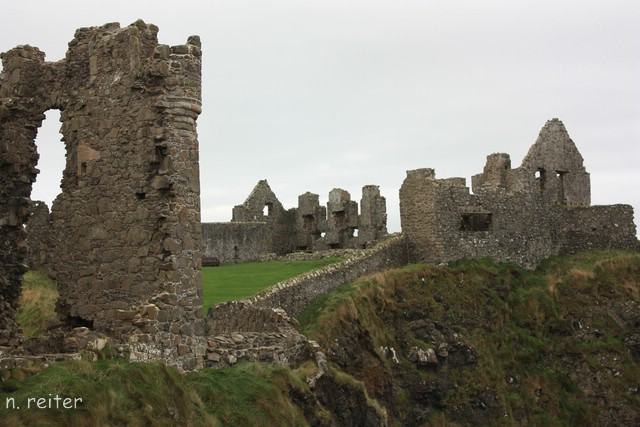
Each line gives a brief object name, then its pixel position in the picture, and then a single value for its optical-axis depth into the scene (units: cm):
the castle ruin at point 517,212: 3384
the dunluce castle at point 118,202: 1540
